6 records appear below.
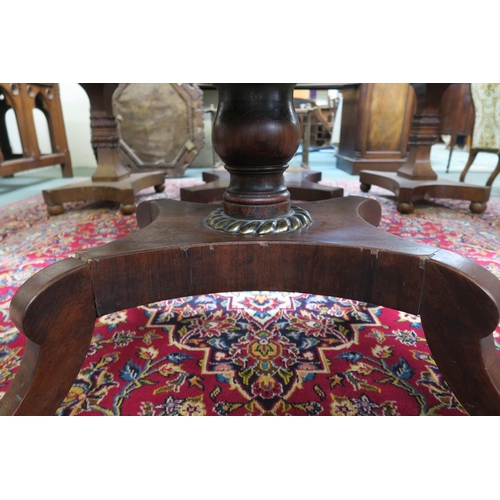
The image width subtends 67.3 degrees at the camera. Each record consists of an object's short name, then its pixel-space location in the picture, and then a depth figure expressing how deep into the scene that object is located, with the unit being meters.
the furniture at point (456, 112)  3.46
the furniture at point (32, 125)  2.37
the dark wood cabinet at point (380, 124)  2.89
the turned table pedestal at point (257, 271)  0.48
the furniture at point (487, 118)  2.14
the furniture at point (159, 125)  2.82
